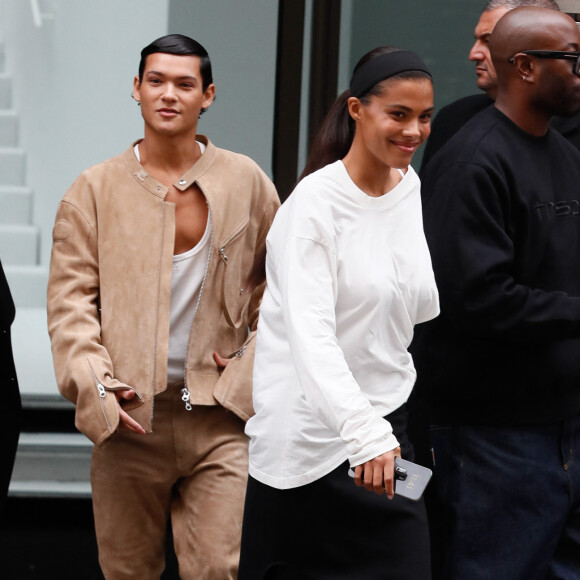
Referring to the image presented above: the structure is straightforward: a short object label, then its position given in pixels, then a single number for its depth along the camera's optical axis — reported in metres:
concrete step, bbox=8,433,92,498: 9.09
